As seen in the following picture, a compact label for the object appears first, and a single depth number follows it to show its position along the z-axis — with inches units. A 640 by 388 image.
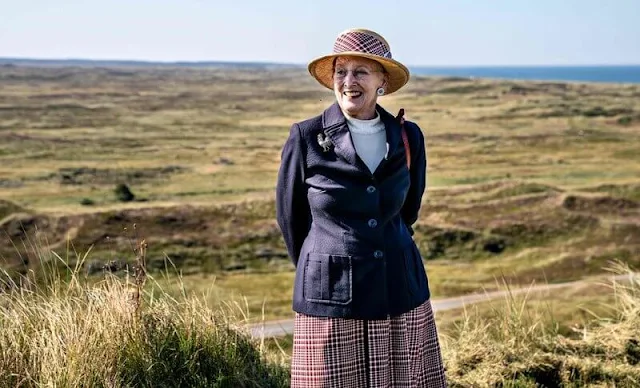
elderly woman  125.5
